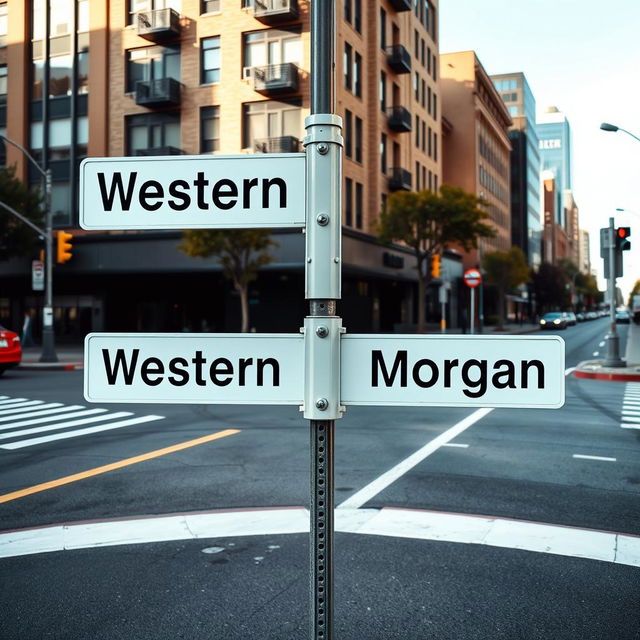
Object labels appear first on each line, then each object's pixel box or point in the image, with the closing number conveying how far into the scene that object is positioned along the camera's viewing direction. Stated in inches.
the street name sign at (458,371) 89.9
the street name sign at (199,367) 93.3
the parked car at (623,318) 3442.4
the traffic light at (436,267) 1333.2
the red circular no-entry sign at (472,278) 1125.7
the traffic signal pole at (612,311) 797.9
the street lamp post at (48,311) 948.6
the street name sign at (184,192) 94.3
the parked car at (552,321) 2356.1
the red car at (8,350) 729.6
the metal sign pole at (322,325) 90.2
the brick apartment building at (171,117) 1349.7
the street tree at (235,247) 1138.0
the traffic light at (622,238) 779.4
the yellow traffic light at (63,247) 944.9
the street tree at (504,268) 2283.5
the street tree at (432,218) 1478.8
